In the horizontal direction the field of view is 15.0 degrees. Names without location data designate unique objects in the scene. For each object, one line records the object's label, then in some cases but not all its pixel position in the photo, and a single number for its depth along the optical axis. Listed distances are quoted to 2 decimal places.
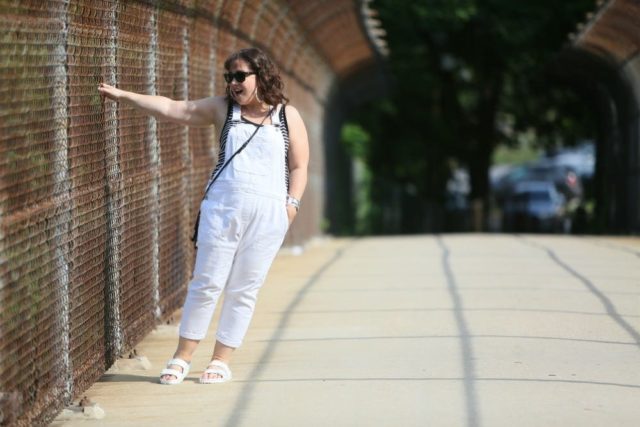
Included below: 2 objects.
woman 10.26
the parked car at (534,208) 60.44
